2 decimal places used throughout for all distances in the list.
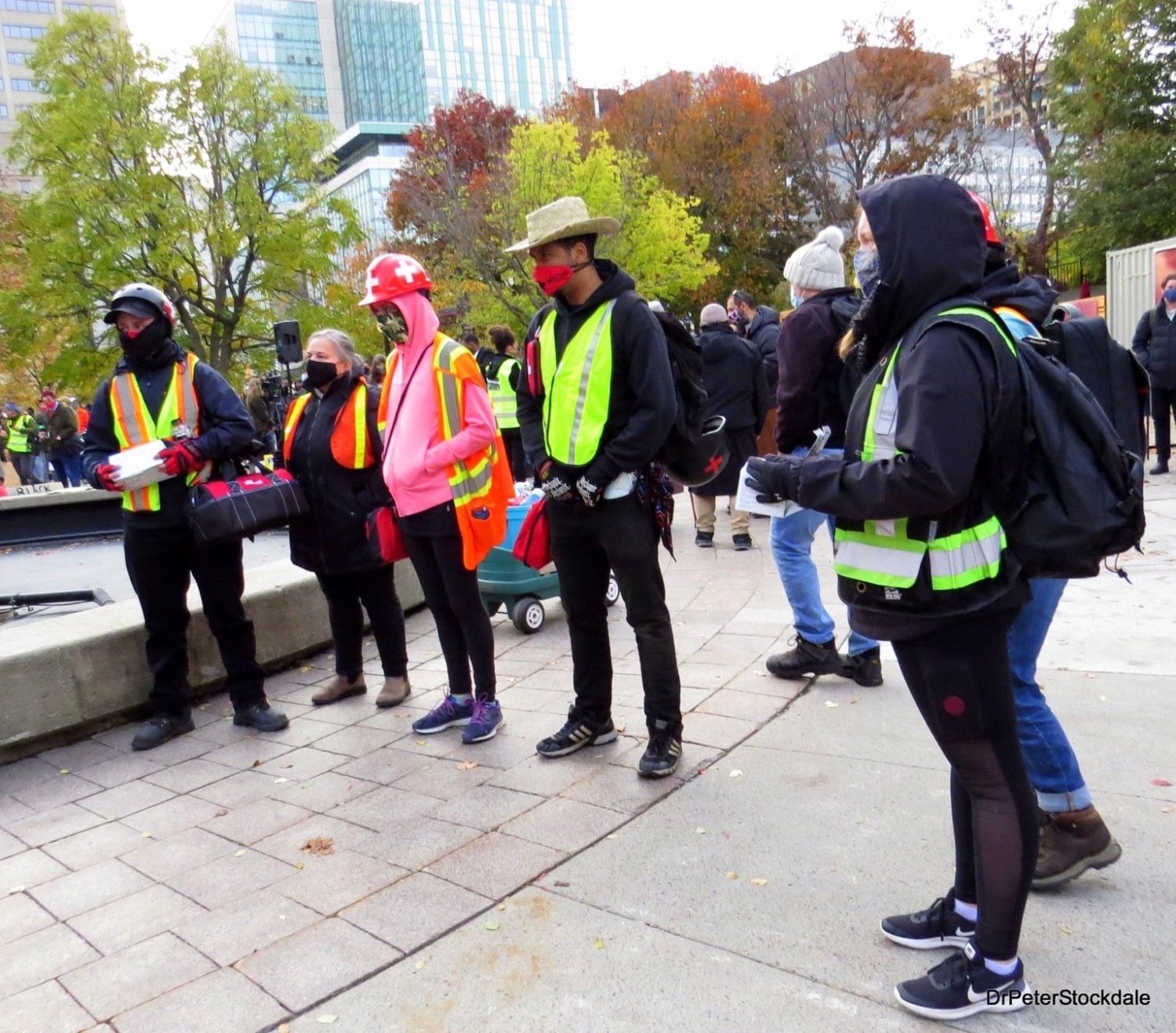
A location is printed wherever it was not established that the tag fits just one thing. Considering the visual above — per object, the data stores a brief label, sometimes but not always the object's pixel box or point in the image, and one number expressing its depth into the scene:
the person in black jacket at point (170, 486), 4.69
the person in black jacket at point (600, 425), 3.70
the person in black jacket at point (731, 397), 8.57
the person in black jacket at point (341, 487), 5.00
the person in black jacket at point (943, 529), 2.13
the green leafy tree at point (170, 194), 21.33
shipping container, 12.57
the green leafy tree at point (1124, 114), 22.41
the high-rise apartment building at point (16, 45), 105.31
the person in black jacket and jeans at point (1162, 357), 9.91
